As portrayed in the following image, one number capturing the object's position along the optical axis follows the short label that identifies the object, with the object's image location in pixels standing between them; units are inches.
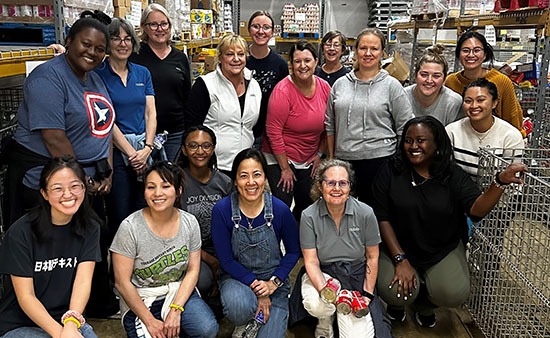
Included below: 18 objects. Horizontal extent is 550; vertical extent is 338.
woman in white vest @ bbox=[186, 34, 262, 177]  115.0
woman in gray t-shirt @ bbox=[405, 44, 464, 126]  114.6
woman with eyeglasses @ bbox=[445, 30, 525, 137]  120.2
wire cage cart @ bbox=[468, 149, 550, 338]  89.9
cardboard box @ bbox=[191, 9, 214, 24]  203.5
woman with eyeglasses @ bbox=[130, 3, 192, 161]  119.8
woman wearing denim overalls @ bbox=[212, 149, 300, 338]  93.8
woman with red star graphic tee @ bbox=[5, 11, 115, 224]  81.4
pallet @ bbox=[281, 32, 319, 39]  301.9
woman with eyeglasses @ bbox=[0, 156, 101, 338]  75.6
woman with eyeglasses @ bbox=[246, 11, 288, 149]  130.2
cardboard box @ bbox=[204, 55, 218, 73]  214.7
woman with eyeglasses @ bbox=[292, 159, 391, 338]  96.4
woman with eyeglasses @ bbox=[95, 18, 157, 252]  105.3
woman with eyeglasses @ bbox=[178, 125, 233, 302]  103.3
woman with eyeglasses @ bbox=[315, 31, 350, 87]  155.3
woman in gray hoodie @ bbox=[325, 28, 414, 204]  110.9
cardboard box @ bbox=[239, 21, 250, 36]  302.8
